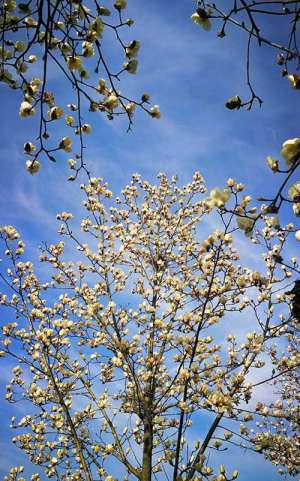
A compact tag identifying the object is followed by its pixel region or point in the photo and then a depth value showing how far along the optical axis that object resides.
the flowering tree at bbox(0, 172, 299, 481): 5.21
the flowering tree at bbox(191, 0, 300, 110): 1.83
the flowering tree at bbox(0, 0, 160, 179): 2.58
